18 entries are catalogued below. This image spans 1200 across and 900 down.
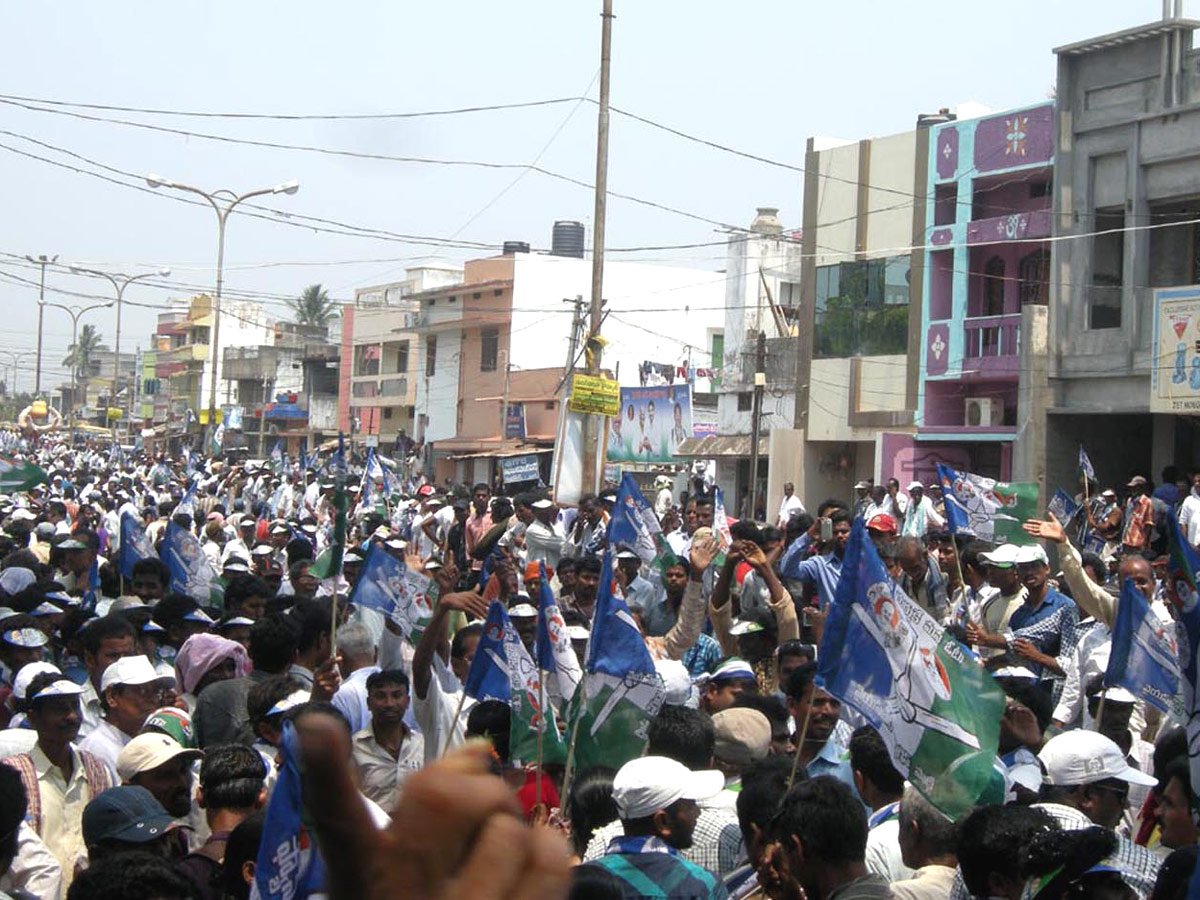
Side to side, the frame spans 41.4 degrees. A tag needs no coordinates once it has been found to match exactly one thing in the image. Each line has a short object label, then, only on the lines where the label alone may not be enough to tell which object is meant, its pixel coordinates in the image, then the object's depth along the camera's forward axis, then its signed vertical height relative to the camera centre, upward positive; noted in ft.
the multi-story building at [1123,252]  78.54 +11.14
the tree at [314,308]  283.38 +22.05
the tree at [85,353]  417.69 +18.53
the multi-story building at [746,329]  127.54 +10.13
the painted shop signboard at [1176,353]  76.18 +5.72
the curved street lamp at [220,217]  106.83 +15.27
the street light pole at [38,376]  242.78 +6.61
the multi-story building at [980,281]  93.45 +11.25
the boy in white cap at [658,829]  13.78 -3.48
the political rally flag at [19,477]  64.64 -2.41
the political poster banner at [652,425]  120.16 +1.70
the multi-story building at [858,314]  104.88 +9.81
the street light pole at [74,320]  229.45 +15.29
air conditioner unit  96.73 +3.01
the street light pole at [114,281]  118.73 +11.25
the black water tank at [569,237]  197.16 +25.58
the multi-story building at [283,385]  227.81 +6.85
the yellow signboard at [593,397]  63.82 +1.91
